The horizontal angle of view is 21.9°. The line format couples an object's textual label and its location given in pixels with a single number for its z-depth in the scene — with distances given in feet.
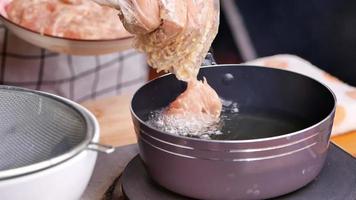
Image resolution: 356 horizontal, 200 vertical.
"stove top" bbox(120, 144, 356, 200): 2.99
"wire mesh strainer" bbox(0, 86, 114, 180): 2.71
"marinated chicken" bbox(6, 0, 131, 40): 3.66
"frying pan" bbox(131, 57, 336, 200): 2.83
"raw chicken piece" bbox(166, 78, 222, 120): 3.25
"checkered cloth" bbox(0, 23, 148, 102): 4.40
